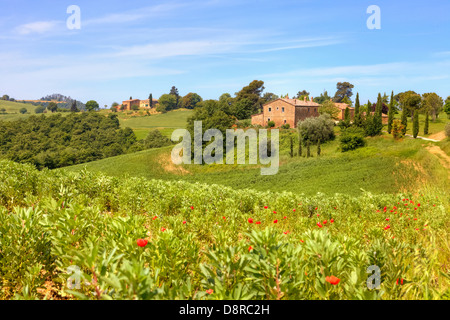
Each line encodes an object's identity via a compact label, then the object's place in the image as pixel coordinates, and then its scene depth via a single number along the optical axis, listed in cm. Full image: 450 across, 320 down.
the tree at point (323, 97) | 13688
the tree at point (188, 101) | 15495
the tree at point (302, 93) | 13388
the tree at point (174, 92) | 16922
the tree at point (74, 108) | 13205
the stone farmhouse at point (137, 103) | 16300
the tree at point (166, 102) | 14588
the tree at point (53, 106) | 14762
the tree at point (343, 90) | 12719
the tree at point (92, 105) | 16565
